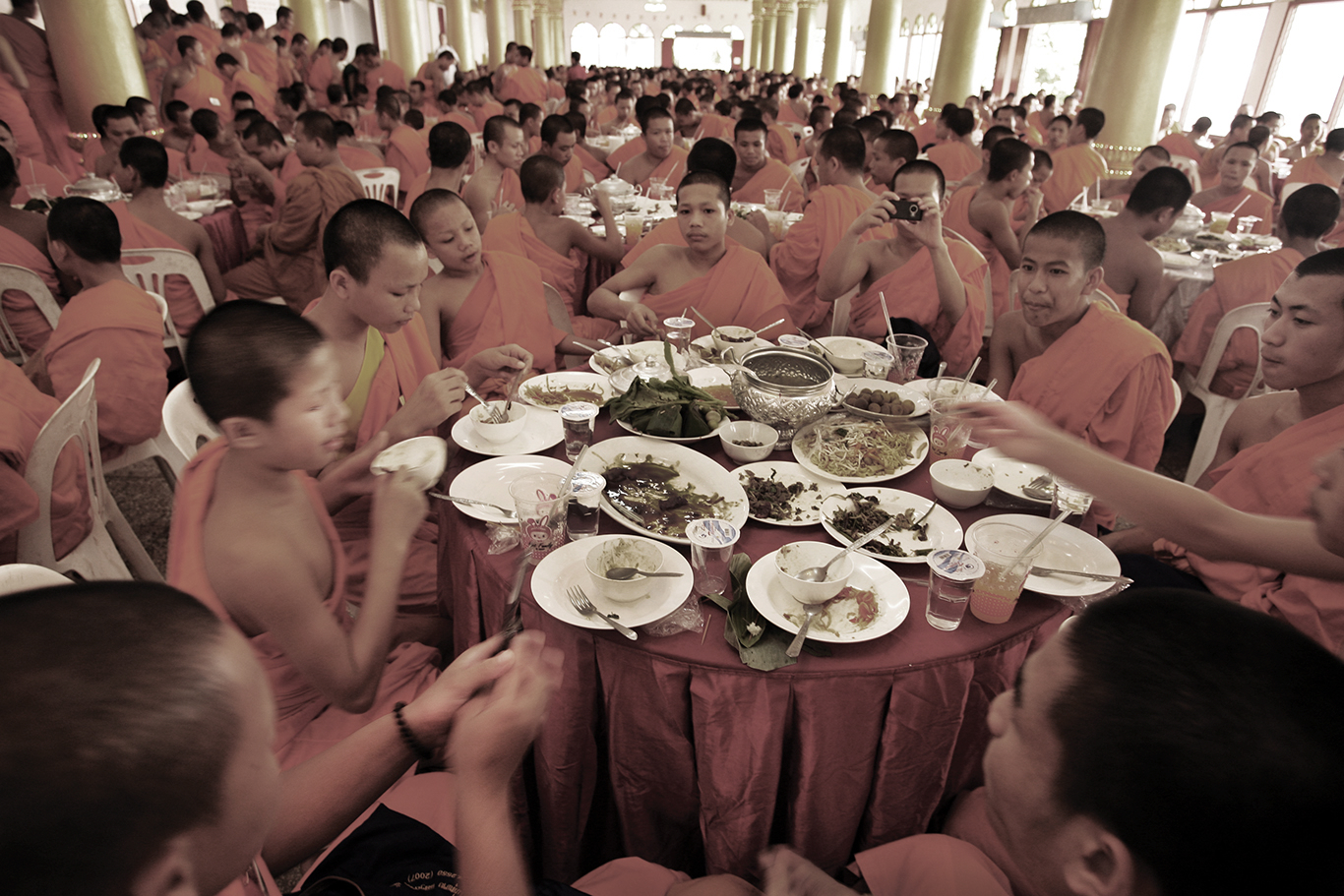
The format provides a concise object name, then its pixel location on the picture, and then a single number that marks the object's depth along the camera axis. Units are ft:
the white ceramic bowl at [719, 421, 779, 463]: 6.71
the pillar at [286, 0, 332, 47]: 50.31
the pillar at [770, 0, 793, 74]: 96.37
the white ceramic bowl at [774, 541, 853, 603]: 4.72
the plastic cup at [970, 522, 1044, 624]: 4.71
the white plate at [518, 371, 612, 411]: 8.33
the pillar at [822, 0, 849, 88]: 74.33
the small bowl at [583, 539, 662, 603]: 4.80
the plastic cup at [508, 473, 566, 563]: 5.26
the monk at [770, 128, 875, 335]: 14.83
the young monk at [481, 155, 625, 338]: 14.15
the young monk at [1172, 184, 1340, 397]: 13.08
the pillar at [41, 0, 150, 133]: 23.36
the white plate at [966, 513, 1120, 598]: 5.07
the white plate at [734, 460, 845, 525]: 6.00
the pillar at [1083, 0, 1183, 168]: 28.45
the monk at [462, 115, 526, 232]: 18.20
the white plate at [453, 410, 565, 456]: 6.96
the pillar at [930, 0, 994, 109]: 42.93
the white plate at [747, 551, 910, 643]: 4.61
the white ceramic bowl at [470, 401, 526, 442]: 7.00
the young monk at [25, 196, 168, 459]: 9.16
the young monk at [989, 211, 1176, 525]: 8.22
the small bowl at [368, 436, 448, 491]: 5.73
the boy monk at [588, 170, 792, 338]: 11.12
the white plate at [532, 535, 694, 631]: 4.75
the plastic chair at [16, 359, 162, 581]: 6.97
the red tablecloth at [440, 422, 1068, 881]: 4.58
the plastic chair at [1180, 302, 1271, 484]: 11.94
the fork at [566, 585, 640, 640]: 4.58
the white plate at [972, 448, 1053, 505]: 6.28
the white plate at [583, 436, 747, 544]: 5.81
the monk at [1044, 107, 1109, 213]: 24.18
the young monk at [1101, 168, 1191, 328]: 14.38
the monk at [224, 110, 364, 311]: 16.17
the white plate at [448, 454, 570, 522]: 6.21
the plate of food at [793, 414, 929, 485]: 6.49
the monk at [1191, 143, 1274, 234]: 20.67
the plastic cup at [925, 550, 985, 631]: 4.66
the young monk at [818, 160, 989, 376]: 10.73
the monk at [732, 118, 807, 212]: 20.54
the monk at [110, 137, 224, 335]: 13.74
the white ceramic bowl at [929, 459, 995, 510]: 6.09
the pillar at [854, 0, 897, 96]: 55.26
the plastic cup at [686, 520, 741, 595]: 5.01
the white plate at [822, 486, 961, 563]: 5.56
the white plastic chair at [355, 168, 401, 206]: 20.84
